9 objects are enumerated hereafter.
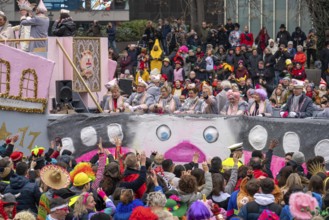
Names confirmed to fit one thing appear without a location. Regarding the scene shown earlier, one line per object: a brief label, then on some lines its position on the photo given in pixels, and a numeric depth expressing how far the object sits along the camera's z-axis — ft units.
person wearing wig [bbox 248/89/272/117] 69.15
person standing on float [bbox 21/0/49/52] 78.23
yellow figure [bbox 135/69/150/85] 105.81
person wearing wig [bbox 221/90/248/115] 69.62
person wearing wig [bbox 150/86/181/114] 72.38
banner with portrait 79.15
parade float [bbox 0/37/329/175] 65.67
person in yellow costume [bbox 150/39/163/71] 112.88
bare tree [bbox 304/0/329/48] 116.88
